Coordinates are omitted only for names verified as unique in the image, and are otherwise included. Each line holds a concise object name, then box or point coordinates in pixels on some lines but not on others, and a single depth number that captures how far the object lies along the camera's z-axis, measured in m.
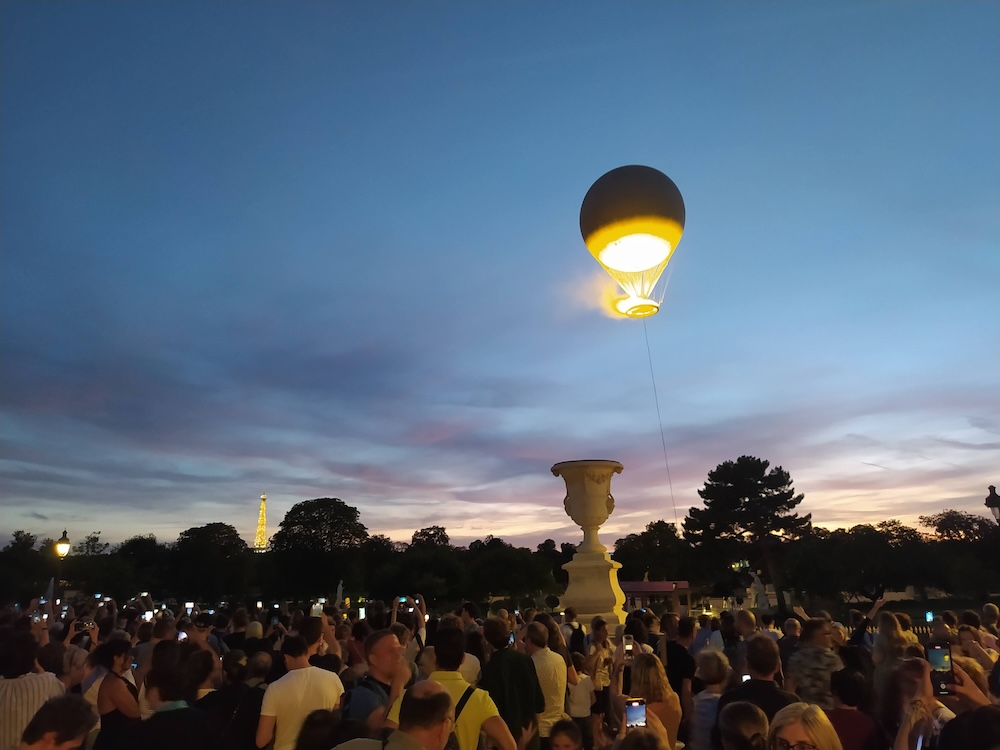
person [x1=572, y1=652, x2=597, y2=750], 7.02
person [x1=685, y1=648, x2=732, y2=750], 4.41
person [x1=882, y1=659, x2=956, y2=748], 3.76
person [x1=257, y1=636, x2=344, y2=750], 4.65
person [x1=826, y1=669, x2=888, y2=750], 4.01
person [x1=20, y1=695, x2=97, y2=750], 3.13
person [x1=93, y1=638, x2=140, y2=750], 4.32
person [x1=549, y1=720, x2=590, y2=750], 4.38
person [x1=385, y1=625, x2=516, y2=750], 4.23
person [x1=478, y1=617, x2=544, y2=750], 5.50
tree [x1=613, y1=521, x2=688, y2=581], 69.69
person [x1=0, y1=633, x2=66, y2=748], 4.64
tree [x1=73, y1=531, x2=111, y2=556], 86.27
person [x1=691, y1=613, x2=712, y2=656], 9.04
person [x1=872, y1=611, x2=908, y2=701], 5.56
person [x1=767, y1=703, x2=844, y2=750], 3.14
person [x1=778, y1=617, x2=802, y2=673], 7.24
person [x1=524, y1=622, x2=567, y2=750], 6.32
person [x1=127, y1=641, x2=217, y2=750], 3.63
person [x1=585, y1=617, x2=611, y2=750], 7.29
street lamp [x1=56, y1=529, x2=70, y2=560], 16.27
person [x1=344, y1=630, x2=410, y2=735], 4.57
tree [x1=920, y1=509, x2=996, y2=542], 72.19
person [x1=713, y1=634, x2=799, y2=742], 4.28
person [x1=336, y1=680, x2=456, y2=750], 3.18
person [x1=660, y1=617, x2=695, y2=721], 6.80
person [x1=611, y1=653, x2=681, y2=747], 4.78
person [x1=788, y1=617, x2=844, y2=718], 4.65
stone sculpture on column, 15.61
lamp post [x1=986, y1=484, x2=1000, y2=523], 14.55
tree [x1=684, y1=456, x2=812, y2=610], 59.59
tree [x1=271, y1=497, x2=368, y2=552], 66.00
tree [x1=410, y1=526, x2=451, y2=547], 84.38
